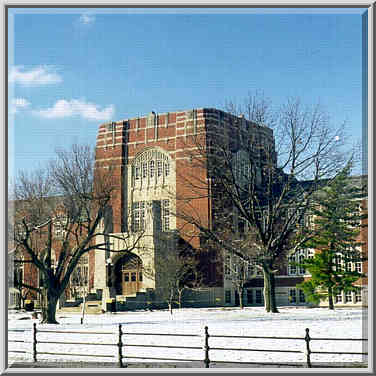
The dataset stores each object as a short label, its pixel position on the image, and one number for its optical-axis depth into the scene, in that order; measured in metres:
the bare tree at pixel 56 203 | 29.50
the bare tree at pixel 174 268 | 41.88
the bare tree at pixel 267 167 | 28.94
